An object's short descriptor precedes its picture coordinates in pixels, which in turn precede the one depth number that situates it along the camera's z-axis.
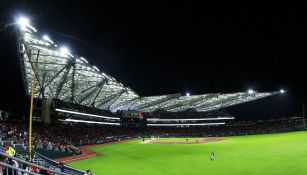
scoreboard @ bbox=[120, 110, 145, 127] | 56.82
